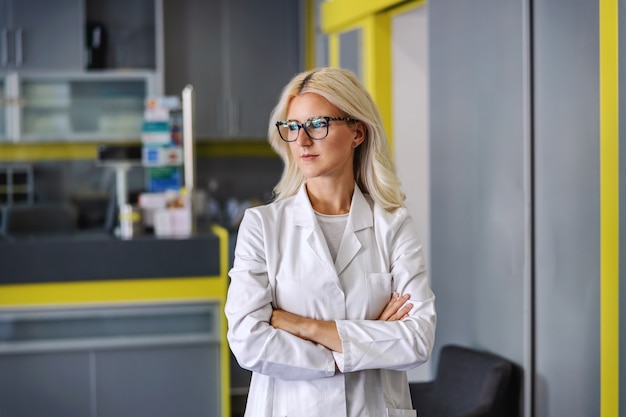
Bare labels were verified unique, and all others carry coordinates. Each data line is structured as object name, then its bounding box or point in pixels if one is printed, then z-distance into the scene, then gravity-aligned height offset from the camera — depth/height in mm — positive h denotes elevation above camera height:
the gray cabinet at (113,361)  4262 -812
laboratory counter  4262 -335
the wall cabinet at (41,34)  6312 +1031
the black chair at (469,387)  3232 -735
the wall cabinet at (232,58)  6594 +905
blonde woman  2020 -221
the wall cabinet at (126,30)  6613 +1107
